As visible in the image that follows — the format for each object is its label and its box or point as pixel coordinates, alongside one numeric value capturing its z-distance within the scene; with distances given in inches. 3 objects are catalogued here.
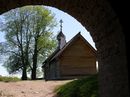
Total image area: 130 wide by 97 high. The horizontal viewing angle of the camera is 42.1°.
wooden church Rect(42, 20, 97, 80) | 596.6
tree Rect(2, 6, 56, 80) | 878.6
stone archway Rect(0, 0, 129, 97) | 114.8
